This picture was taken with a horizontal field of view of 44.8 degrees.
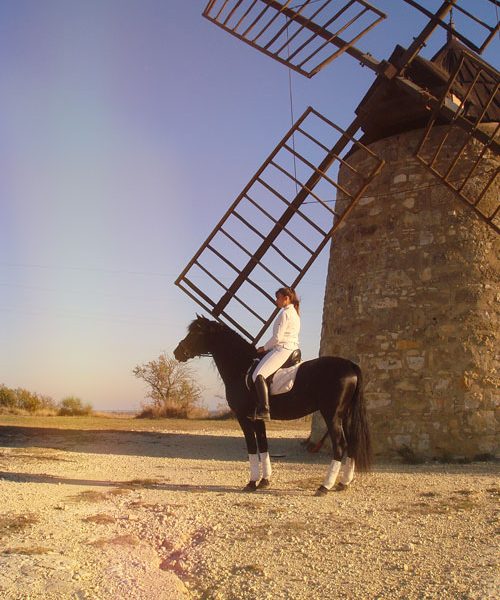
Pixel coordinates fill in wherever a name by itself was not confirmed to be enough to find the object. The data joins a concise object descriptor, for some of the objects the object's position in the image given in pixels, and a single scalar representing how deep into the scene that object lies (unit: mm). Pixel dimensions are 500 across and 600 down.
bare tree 30391
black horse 6059
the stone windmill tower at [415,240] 8461
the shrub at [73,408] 24141
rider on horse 6039
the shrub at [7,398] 25945
